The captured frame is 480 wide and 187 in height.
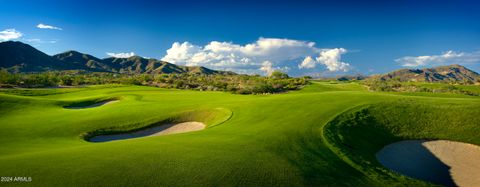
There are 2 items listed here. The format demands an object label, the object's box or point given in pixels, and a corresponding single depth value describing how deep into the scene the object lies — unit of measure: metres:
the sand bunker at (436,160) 18.22
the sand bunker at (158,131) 27.09
